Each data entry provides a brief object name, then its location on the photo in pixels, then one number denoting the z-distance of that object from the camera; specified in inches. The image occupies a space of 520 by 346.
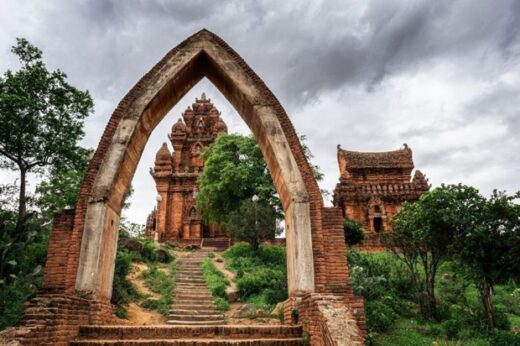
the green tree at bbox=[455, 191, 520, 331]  363.3
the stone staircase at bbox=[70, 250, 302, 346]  212.8
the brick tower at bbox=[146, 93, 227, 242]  1213.7
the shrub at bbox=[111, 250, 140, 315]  439.2
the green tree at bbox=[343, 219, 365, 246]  808.9
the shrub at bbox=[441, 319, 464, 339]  362.1
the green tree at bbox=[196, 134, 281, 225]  836.6
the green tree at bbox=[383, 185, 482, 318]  409.4
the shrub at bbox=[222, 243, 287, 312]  483.2
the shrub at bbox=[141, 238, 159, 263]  731.9
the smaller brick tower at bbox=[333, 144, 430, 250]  1130.7
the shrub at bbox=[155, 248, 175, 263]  761.6
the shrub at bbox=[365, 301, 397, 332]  368.8
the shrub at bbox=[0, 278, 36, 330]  315.7
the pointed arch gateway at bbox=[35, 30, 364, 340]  247.1
